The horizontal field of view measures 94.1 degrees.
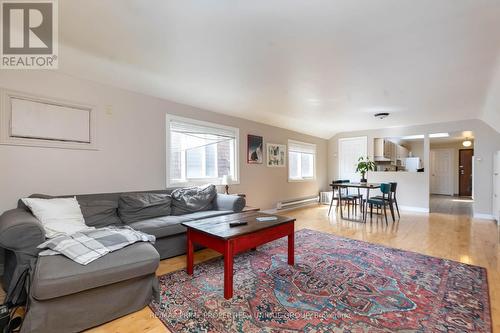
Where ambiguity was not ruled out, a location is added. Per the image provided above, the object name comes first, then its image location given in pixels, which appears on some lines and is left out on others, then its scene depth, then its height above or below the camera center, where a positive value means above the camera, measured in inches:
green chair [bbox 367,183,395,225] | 195.0 -29.2
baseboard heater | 235.6 -40.2
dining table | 197.9 -17.5
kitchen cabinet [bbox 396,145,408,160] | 309.2 +19.0
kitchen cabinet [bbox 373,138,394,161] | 270.5 +19.5
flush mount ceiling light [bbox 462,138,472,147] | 338.7 +34.5
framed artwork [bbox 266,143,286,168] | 224.5 +11.0
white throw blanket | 68.1 -24.8
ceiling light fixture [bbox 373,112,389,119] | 203.3 +45.8
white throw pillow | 86.8 -19.3
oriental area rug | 67.2 -45.5
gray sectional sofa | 59.2 -32.1
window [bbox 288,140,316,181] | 257.8 +6.5
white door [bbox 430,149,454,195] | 375.2 -7.9
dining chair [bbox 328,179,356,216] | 212.7 -28.4
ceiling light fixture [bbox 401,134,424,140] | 249.8 +32.8
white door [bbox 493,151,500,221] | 175.6 -17.3
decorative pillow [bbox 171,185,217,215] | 136.3 -20.0
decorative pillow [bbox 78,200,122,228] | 106.3 -21.9
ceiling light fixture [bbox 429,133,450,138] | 245.2 +33.9
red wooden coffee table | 81.4 -27.3
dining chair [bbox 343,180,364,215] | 212.2 -34.8
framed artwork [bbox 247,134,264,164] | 203.9 +15.0
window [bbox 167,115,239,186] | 154.8 +10.7
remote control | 97.7 -24.7
